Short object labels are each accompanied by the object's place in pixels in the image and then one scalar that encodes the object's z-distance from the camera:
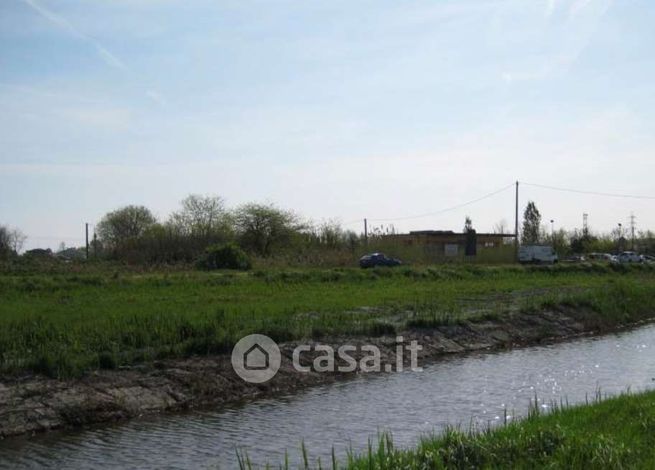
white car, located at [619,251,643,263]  82.25
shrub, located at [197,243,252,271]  54.31
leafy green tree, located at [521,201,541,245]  115.06
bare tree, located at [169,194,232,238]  82.29
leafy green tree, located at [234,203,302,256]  80.69
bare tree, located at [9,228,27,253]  97.62
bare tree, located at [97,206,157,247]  101.44
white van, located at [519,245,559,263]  80.62
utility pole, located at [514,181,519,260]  72.81
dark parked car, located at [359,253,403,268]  64.50
